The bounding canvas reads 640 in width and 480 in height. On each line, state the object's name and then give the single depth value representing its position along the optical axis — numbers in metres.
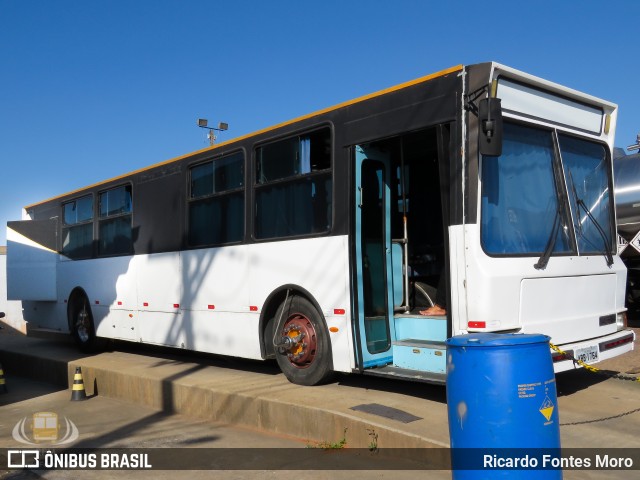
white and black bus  5.68
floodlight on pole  26.50
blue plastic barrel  3.54
